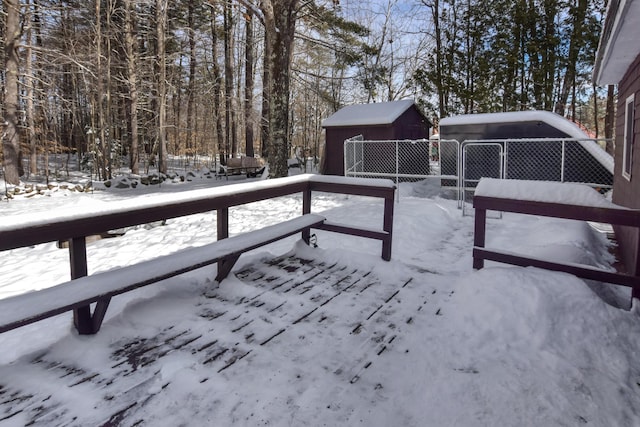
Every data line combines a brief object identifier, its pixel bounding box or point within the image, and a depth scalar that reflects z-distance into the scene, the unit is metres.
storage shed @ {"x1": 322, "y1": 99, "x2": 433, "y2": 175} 14.16
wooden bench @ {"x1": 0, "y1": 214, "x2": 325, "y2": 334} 2.15
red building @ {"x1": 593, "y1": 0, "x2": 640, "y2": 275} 3.54
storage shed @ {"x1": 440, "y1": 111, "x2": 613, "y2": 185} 9.77
